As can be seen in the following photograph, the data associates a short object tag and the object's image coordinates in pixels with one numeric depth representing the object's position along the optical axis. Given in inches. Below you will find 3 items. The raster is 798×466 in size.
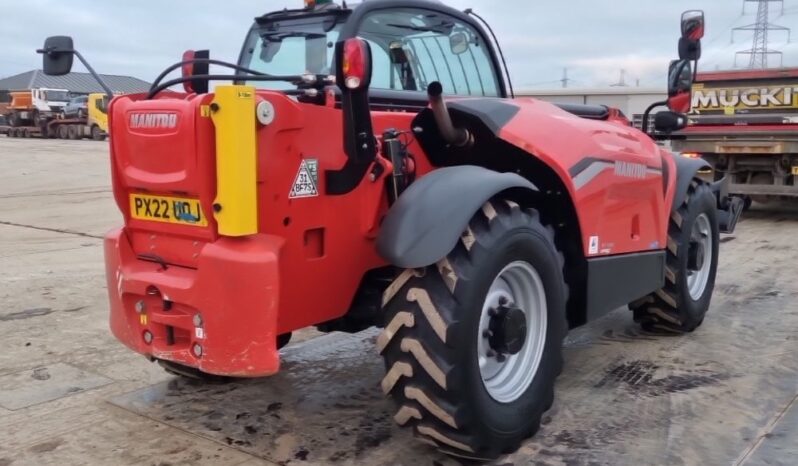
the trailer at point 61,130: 1499.4
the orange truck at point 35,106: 1646.2
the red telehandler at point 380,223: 116.0
